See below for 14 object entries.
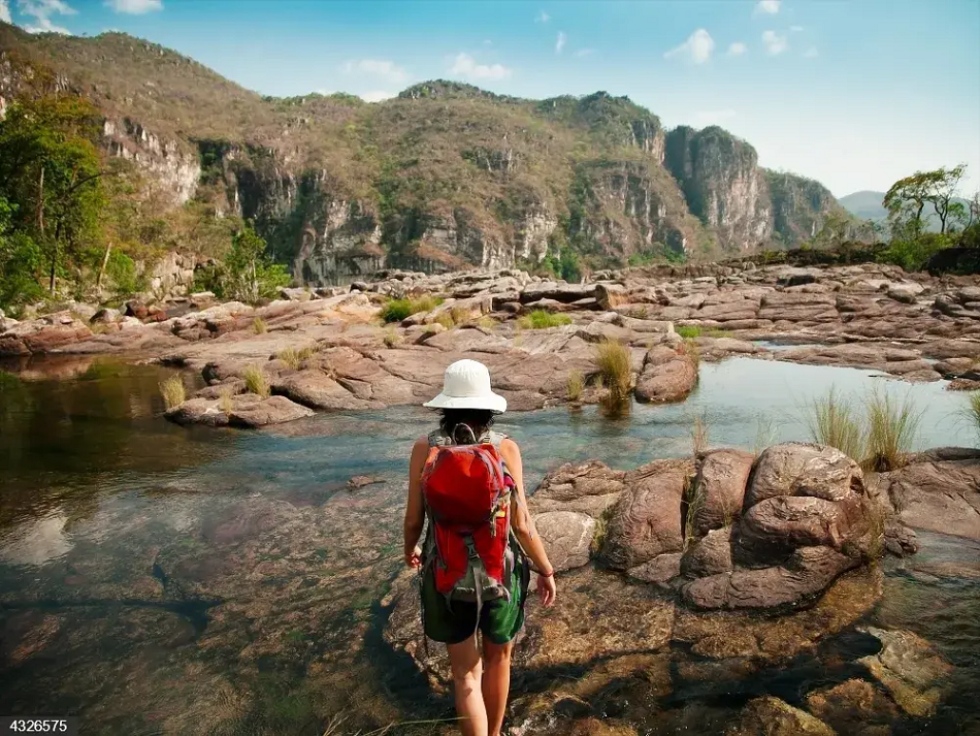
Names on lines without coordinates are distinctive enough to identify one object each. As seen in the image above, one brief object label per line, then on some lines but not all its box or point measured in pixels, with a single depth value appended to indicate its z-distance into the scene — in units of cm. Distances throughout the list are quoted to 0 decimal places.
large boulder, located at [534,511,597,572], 493
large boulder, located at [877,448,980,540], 502
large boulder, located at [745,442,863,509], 451
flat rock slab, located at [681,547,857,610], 404
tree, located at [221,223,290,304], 3862
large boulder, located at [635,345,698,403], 1098
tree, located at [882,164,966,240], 4681
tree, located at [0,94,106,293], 3033
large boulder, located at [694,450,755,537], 484
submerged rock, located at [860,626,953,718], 312
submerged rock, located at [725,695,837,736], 298
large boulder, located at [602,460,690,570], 480
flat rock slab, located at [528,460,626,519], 575
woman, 262
